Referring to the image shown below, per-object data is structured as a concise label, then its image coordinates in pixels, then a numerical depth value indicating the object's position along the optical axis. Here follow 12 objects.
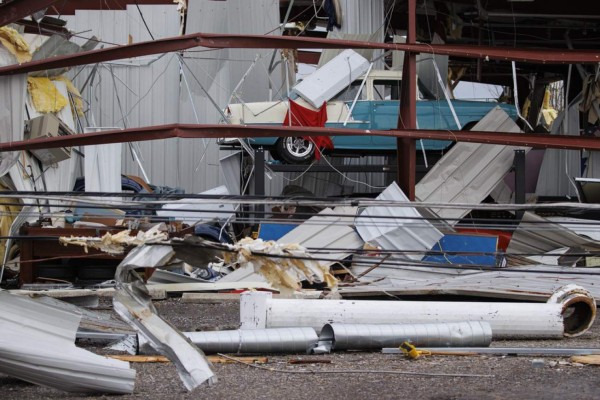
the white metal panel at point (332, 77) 35.00
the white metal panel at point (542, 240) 28.27
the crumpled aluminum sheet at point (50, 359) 13.26
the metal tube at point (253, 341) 17.13
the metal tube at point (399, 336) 17.74
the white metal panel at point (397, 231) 27.87
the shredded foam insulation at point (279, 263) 13.48
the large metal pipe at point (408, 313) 18.90
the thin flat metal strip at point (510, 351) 17.77
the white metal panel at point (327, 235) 28.64
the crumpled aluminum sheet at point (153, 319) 12.44
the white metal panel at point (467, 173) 32.57
